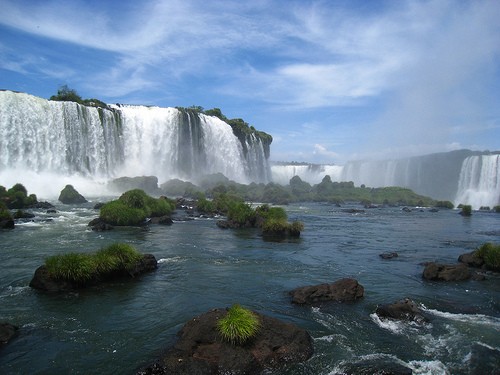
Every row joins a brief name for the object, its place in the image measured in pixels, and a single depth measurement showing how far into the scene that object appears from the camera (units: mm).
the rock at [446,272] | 15406
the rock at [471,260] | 17406
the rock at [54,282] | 12633
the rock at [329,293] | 12375
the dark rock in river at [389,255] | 19884
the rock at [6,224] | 24038
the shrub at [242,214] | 29352
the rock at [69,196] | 42062
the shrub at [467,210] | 47262
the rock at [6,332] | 8923
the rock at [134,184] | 56156
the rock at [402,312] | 10930
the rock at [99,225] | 24828
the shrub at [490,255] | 16734
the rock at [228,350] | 7676
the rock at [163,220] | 29609
